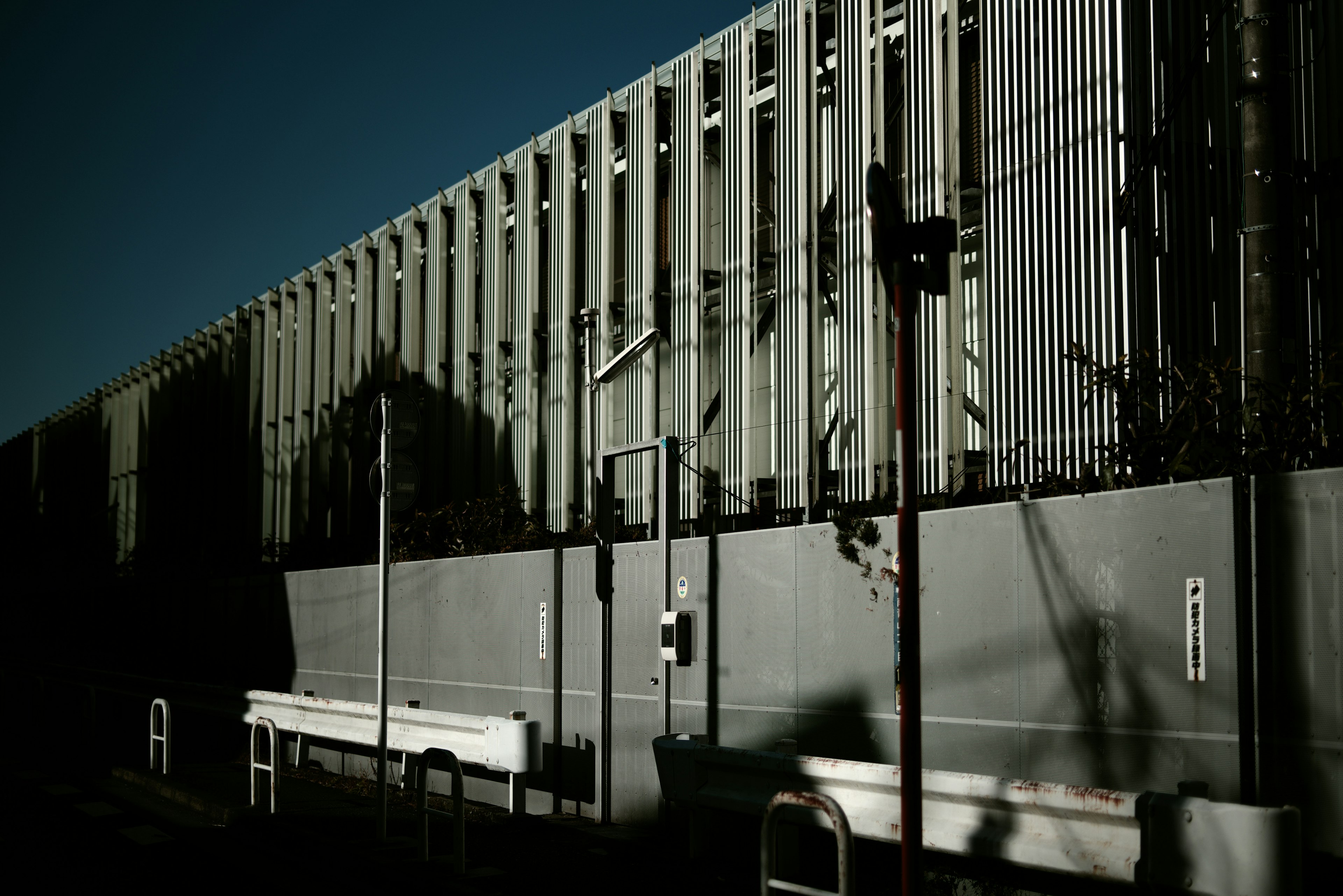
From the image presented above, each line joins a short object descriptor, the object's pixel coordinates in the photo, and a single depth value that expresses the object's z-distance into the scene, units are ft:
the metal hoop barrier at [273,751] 36.58
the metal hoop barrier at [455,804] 28.09
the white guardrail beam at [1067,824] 18.08
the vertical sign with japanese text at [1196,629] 22.67
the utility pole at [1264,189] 25.20
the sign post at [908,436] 17.65
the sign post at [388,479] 32.19
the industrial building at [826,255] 42.16
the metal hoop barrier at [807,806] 18.97
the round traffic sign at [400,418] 33.88
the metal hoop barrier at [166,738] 45.75
